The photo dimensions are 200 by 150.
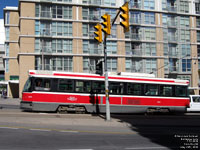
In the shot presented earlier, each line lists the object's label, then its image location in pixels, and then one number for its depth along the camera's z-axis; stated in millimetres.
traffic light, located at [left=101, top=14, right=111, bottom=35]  12984
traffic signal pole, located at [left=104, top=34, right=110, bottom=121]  14211
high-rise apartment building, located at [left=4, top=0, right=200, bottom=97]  42656
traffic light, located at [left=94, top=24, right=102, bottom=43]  13508
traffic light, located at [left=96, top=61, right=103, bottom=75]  14672
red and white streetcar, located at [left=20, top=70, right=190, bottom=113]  15969
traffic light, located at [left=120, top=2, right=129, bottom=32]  11125
